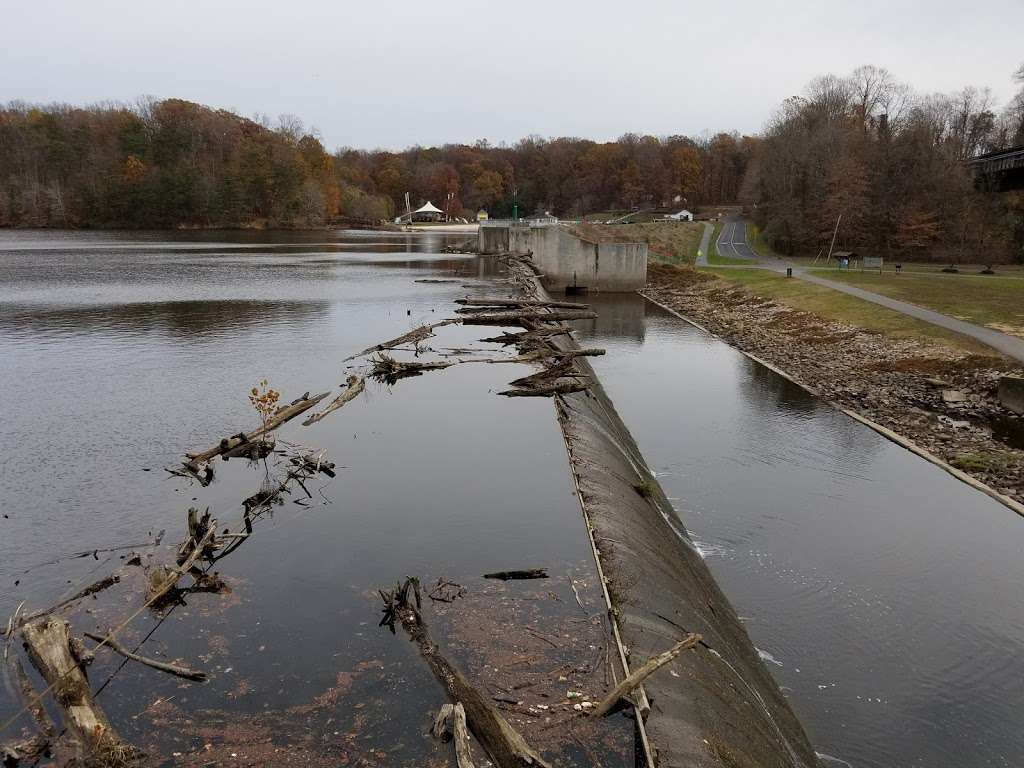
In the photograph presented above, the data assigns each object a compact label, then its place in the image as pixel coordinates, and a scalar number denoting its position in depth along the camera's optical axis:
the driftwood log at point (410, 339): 24.05
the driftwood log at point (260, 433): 13.65
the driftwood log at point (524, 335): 26.39
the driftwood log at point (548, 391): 19.27
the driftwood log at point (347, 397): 16.75
